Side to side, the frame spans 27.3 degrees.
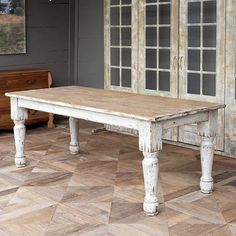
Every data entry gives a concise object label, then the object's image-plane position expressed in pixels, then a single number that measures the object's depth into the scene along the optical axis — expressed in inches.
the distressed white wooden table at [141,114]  138.2
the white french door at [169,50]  214.5
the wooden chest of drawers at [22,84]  257.1
